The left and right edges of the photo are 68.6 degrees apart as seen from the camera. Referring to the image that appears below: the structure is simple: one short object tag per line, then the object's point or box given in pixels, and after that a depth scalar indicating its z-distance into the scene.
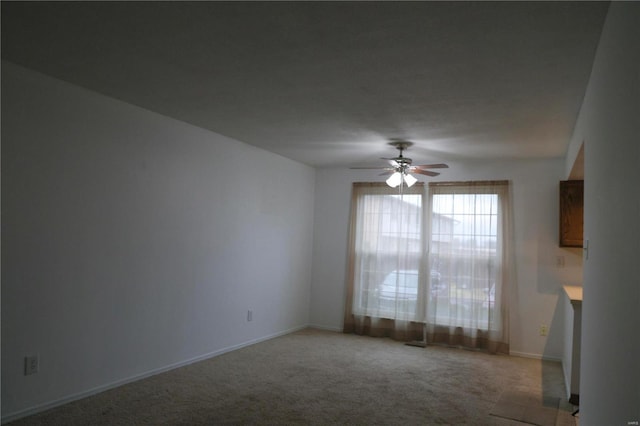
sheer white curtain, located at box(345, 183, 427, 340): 6.41
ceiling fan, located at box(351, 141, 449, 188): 5.14
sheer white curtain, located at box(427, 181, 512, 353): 5.91
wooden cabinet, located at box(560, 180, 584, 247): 5.31
